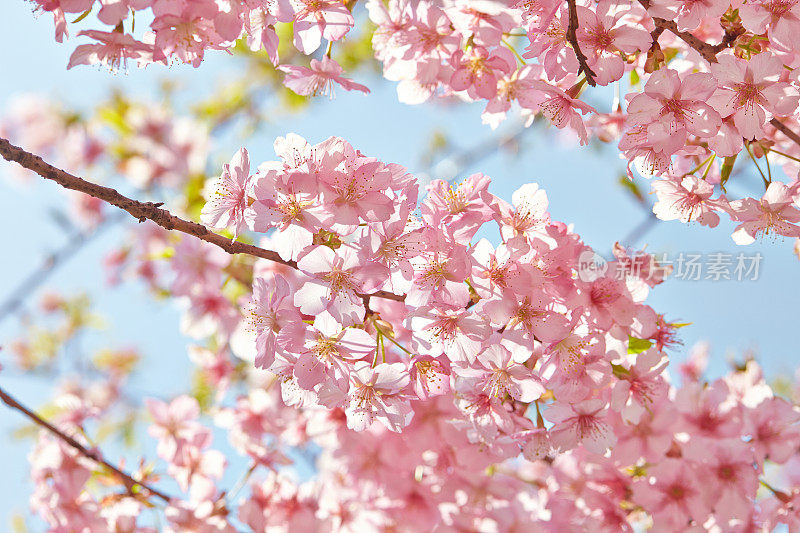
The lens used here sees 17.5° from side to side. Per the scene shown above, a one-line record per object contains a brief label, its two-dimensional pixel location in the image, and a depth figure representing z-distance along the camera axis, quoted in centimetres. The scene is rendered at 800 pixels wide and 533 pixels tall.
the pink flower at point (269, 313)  120
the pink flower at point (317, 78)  126
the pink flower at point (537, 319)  121
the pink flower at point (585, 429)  126
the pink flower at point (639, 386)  126
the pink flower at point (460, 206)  121
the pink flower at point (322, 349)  120
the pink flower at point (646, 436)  133
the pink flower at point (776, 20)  121
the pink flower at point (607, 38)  121
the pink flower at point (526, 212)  123
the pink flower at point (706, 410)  135
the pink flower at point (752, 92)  121
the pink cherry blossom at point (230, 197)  121
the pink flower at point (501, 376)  121
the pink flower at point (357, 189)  119
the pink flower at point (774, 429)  134
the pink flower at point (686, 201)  124
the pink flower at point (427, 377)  122
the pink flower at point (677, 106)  121
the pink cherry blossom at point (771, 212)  123
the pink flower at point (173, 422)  145
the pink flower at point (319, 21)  125
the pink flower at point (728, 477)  132
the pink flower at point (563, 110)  124
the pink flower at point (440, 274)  120
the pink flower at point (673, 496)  133
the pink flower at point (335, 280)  118
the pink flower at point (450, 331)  120
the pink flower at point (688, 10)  121
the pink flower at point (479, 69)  125
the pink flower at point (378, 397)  121
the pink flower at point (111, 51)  120
